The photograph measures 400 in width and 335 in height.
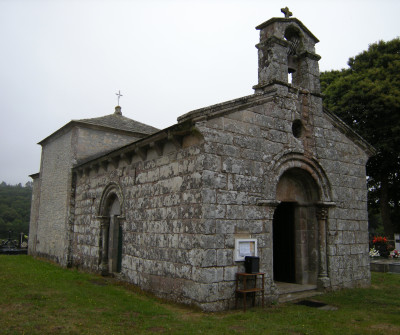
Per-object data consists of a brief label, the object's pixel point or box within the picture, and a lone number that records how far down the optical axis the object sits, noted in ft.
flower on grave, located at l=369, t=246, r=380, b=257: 49.52
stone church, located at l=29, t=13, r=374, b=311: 22.62
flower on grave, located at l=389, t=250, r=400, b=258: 47.60
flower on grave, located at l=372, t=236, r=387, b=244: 49.06
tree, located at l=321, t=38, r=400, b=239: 56.24
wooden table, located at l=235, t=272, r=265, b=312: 21.86
